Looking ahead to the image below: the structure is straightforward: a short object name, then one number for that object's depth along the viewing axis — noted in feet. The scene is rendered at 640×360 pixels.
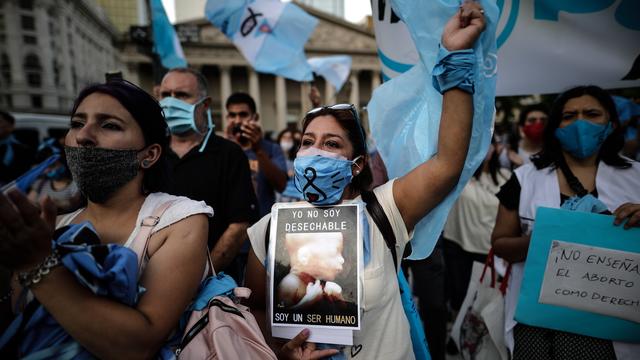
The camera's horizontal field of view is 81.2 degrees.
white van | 28.17
